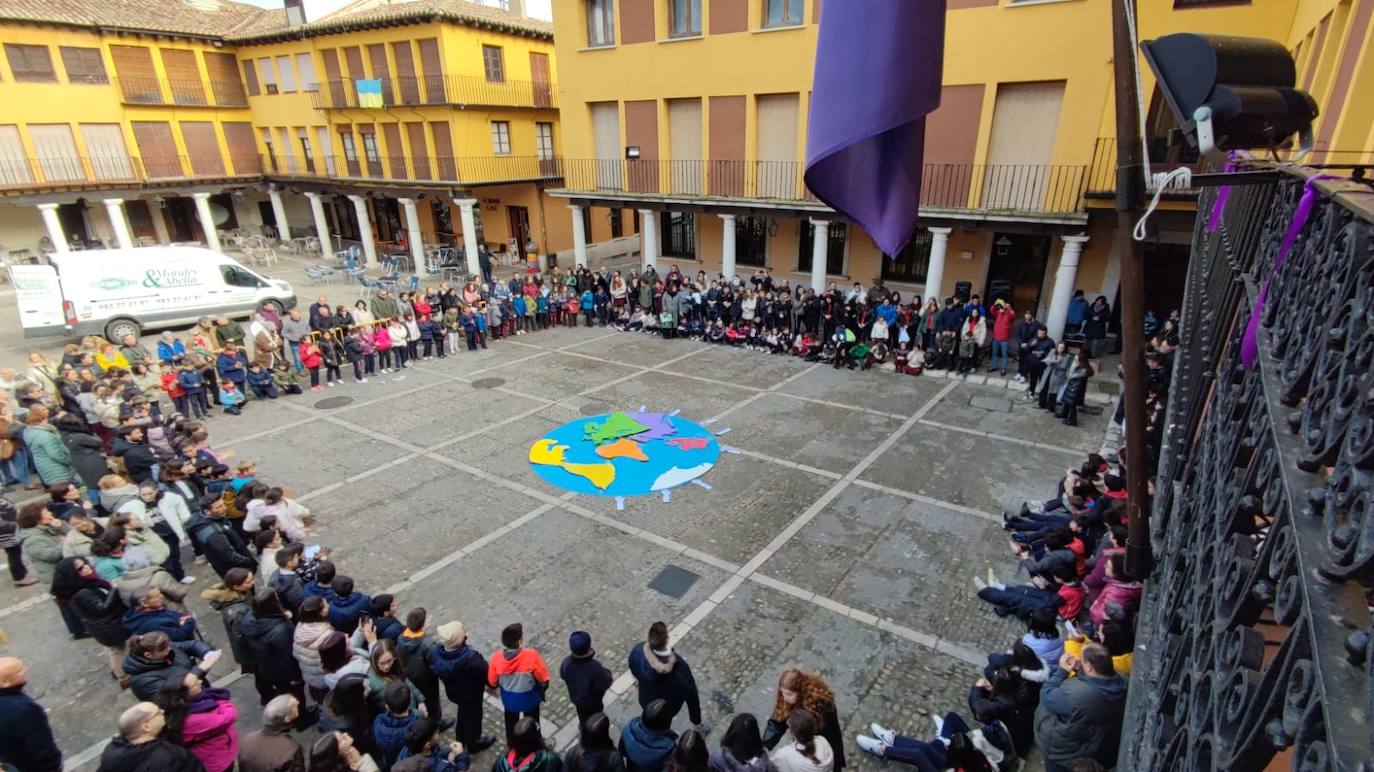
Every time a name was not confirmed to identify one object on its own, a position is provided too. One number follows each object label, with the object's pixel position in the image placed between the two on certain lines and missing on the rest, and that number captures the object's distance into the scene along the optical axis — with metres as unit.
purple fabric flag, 3.76
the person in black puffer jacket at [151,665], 5.19
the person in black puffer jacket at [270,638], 5.79
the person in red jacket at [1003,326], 15.47
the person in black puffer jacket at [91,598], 6.25
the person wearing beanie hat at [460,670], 5.52
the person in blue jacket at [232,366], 14.22
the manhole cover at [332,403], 14.56
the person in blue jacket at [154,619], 5.89
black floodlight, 2.96
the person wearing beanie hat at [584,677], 5.40
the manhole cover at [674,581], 8.19
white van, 18.12
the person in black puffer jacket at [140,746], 4.32
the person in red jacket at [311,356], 15.27
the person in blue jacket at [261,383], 14.72
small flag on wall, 28.27
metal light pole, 3.15
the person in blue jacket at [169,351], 14.38
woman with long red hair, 4.97
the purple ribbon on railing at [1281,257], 2.80
